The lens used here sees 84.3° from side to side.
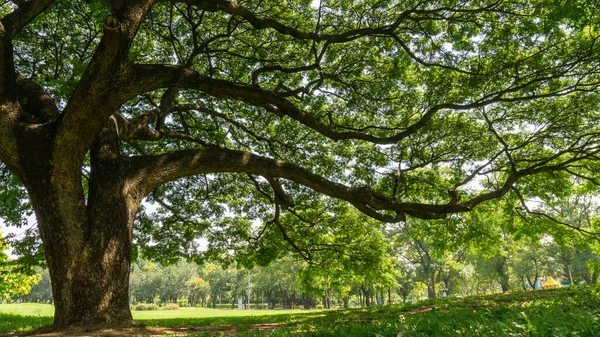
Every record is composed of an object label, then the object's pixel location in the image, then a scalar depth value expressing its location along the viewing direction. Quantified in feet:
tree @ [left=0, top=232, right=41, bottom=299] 54.89
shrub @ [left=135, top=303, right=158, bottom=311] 188.36
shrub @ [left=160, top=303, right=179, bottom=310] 182.29
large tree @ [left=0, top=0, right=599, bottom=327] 17.12
